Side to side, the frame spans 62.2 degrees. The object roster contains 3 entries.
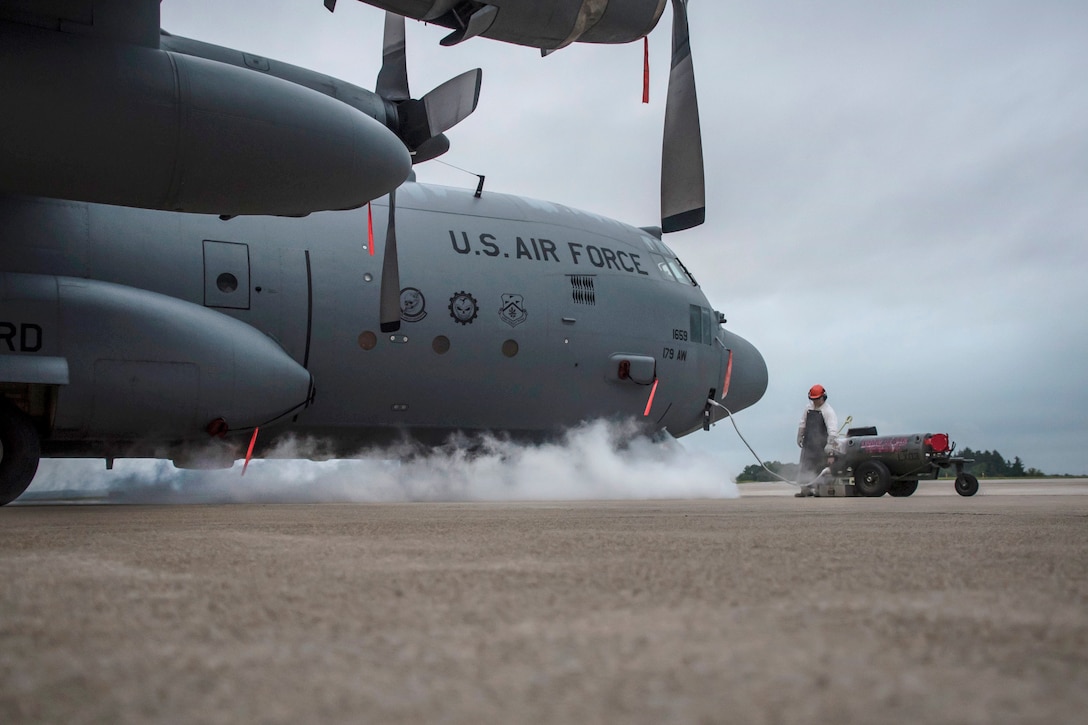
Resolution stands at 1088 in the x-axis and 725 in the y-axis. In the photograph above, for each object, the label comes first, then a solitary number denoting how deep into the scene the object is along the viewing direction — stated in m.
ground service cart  11.00
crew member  11.42
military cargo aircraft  5.47
